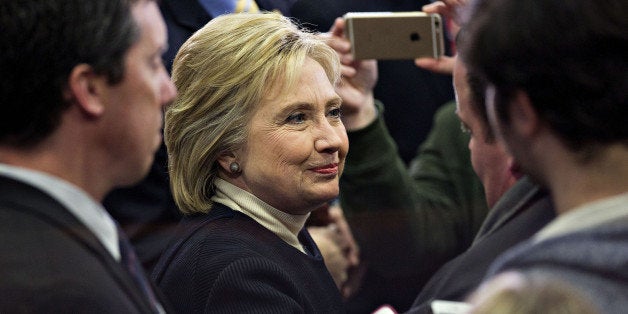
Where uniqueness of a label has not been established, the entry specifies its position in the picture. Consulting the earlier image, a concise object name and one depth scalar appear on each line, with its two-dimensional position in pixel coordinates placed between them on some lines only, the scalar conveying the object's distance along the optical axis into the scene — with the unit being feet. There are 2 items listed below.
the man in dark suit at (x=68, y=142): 9.82
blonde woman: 11.67
